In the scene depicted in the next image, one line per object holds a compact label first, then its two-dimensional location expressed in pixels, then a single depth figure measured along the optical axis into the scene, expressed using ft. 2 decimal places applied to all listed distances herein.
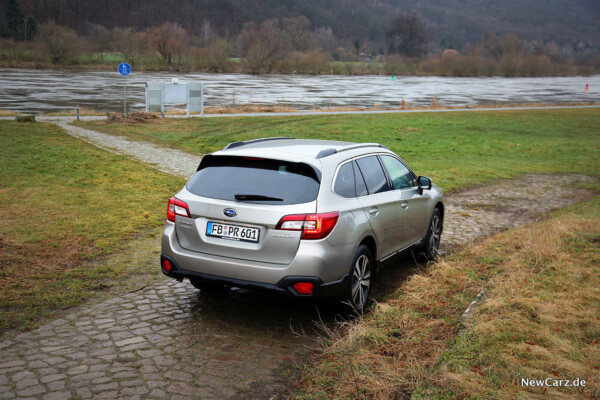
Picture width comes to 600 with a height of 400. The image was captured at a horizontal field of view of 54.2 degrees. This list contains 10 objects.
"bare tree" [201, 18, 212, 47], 616.72
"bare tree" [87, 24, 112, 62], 351.62
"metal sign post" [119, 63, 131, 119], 98.11
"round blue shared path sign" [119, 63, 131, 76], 98.11
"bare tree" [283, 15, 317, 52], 462.19
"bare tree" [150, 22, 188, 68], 304.30
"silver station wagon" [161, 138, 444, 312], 16.76
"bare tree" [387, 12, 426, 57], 604.49
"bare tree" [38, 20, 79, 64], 266.98
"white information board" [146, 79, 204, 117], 97.55
